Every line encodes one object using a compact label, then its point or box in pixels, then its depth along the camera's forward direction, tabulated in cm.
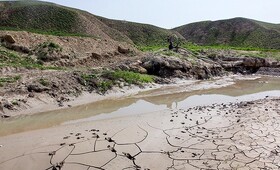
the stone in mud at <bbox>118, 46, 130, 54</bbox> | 1682
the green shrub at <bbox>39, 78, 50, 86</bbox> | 874
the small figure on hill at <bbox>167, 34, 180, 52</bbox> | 1761
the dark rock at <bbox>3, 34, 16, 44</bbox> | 1309
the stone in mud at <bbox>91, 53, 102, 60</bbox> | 1470
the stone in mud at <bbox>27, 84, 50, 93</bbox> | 830
